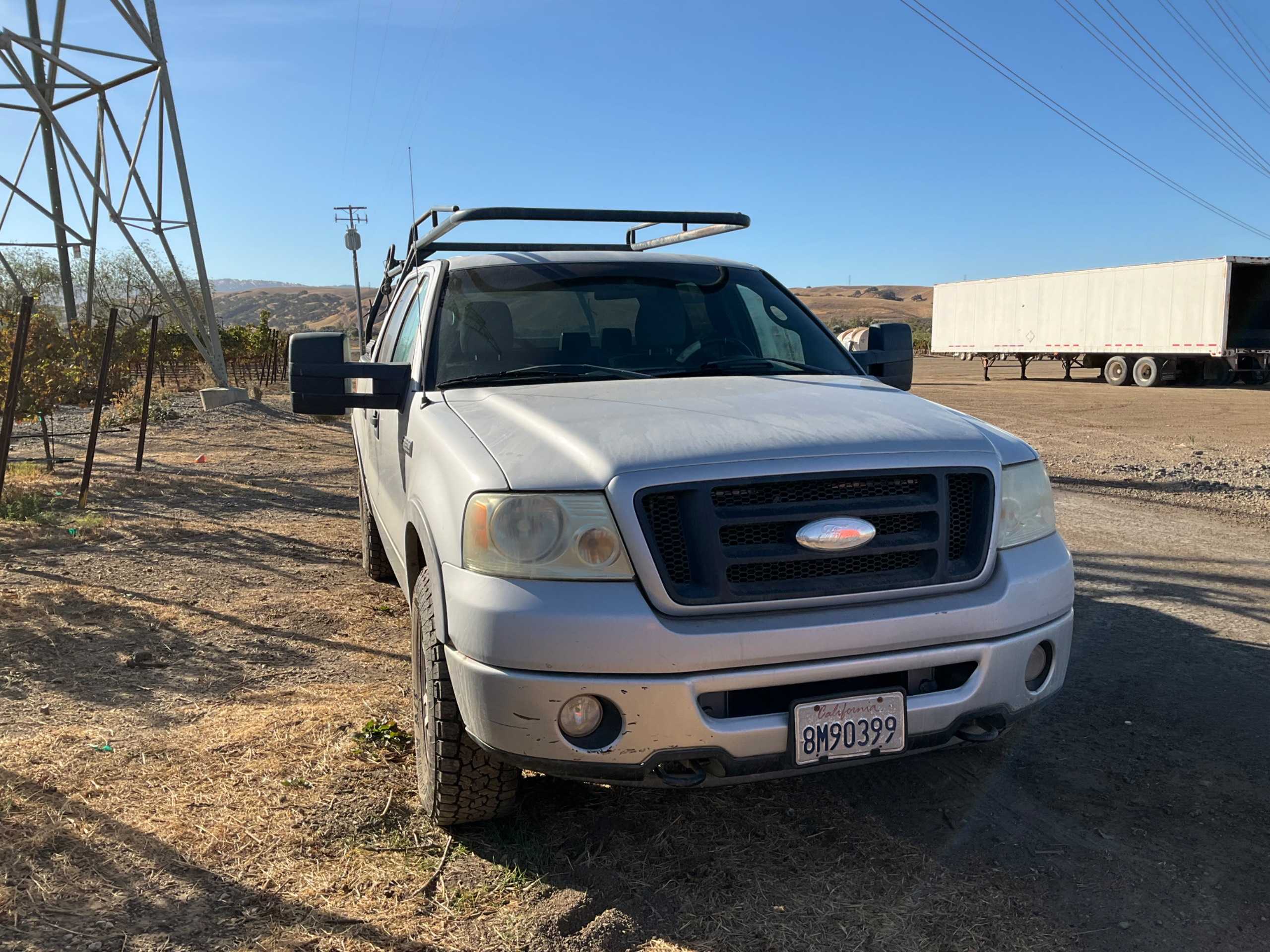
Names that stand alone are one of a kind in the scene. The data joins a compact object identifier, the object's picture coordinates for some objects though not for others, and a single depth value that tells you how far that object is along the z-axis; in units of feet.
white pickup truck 7.89
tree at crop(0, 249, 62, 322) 141.59
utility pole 119.55
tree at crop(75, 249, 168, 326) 147.23
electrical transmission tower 63.72
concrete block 67.46
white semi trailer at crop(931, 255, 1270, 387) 84.74
